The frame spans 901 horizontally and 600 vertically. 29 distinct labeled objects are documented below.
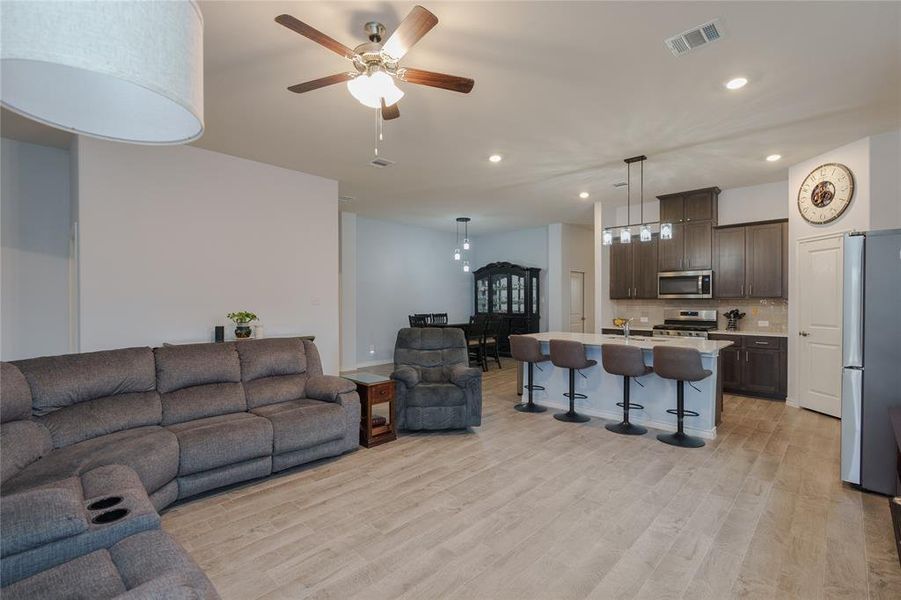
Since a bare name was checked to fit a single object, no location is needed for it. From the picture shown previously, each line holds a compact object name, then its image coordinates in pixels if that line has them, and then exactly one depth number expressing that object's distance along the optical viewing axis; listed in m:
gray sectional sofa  1.43
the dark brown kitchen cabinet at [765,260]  5.58
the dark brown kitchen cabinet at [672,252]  6.41
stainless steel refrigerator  2.86
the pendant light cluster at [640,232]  4.50
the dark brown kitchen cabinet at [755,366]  5.39
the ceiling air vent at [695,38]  2.51
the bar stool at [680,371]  3.78
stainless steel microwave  6.10
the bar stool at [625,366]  4.11
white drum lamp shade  0.61
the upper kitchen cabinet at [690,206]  6.09
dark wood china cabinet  9.09
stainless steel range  6.08
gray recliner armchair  4.16
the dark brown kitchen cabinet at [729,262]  5.88
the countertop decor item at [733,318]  6.06
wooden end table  3.82
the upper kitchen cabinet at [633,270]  6.71
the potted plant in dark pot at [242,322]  4.50
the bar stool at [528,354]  4.89
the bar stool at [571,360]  4.50
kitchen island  4.08
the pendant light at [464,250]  8.33
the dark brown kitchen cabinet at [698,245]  6.16
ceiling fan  2.11
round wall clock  4.48
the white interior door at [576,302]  9.10
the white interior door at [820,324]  4.62
